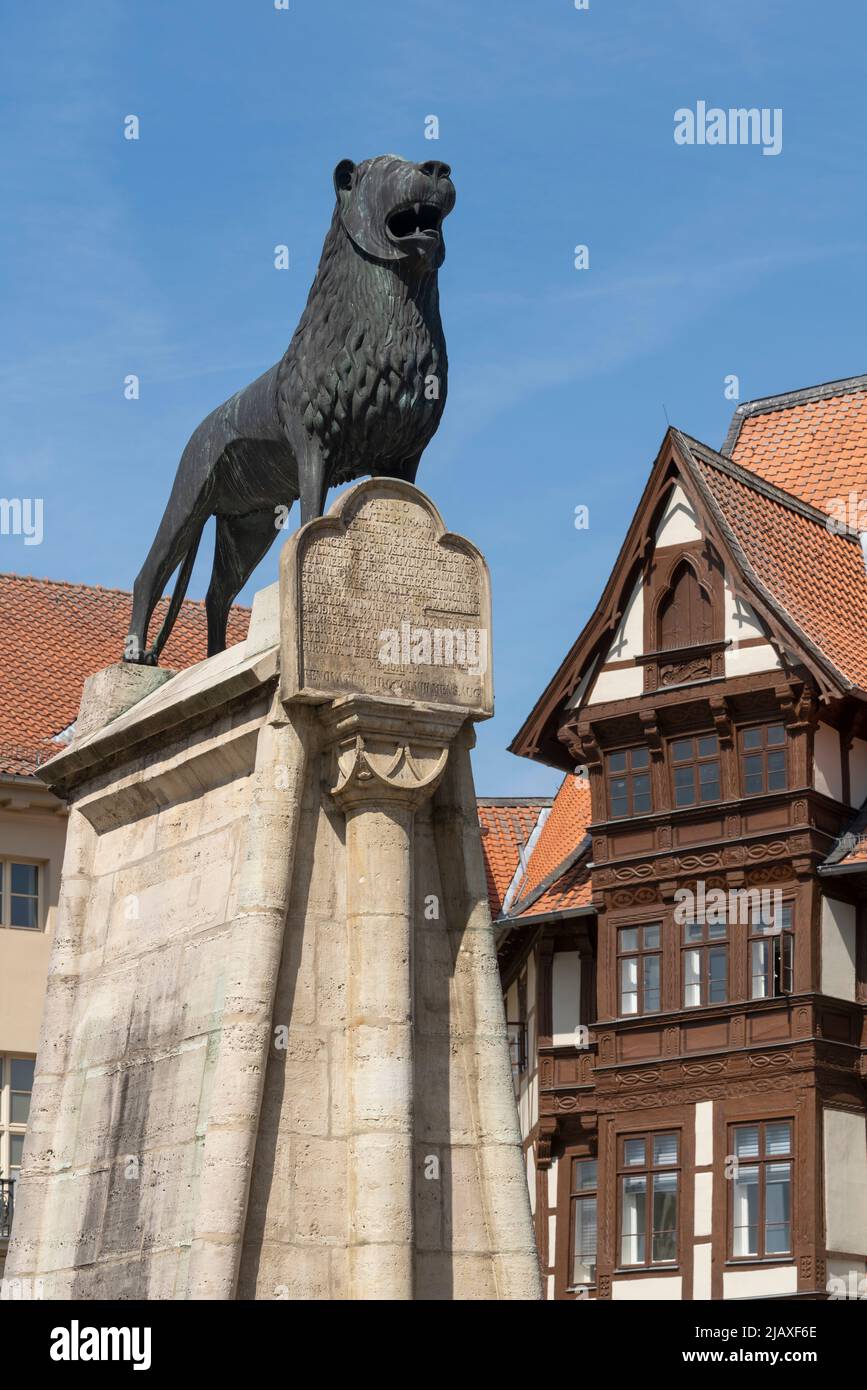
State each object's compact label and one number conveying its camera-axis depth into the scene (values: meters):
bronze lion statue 14.00
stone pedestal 12.75
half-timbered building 36.78
